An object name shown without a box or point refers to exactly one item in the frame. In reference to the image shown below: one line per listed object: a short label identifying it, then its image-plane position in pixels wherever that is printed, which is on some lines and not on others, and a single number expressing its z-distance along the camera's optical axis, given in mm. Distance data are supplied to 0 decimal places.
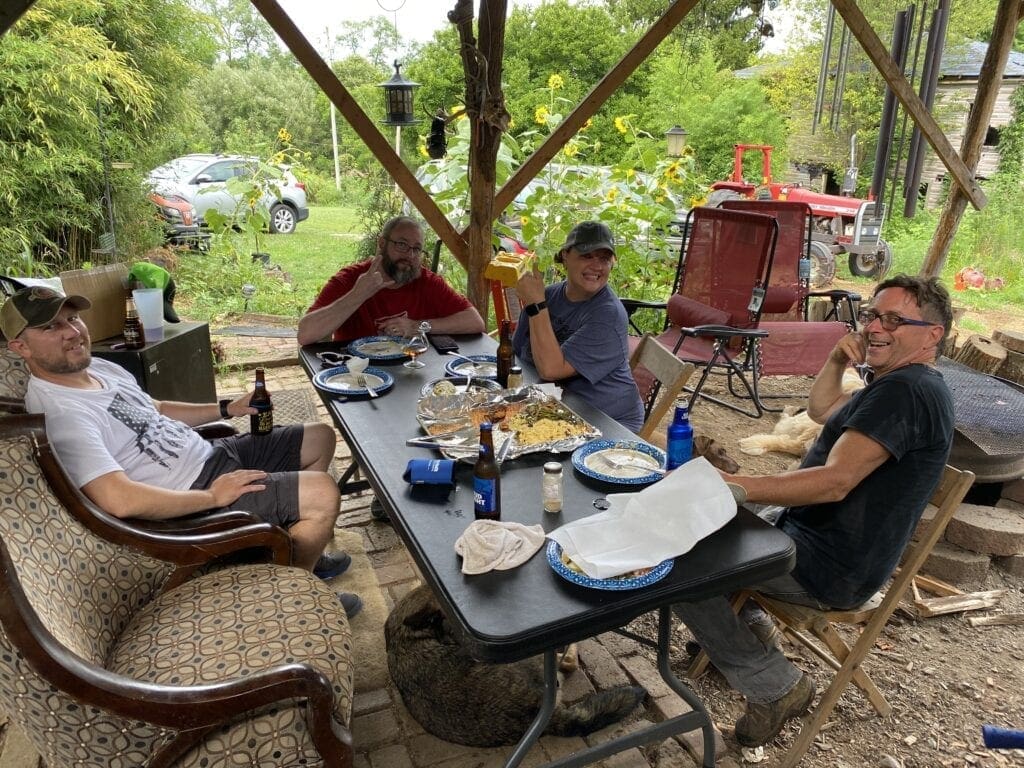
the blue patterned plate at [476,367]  2549
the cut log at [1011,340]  3961
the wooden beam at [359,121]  3379
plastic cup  3195
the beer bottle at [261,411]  2457
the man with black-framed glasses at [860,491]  1760
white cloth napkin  1381
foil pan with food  1907
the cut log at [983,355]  3836
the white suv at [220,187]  6683
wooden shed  10859
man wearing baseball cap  1850
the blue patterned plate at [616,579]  1318
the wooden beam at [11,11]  2090
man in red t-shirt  2936
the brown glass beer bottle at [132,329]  3068
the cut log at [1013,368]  3861
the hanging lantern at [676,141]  6090
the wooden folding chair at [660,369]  2430
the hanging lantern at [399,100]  4496
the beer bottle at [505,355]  2500
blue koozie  1705
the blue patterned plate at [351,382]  2369
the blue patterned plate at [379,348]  2711
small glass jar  1576
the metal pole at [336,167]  11674
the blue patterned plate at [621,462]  1727
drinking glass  2680
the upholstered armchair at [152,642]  1246
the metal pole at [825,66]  5461
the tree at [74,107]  4996
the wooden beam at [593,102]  3822
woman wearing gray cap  2531
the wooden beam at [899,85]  4336
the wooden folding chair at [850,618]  1810
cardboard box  3029
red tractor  7520
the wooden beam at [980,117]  4637
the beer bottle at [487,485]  1519
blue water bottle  1677
